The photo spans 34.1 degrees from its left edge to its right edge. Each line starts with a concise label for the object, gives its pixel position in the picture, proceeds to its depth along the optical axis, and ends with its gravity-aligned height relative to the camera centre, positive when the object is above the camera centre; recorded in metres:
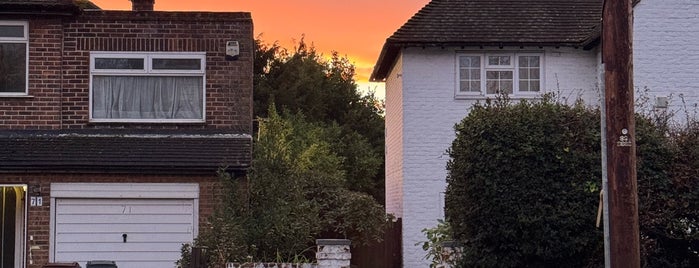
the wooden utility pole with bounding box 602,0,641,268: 11.57 +0.28
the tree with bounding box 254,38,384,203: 50.91 +2.91
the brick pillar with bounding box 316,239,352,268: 19.06 -1.54
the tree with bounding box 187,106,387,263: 19.02 -0.93
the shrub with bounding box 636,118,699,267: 15.24 -0.46
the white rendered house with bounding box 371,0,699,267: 25.89 +2.20
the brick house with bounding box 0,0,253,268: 21.64 +0.71
